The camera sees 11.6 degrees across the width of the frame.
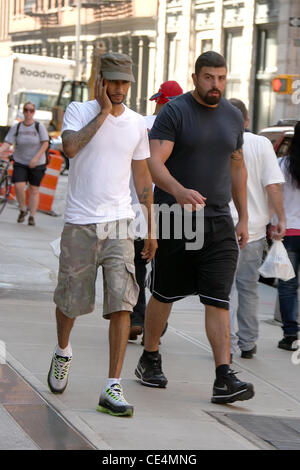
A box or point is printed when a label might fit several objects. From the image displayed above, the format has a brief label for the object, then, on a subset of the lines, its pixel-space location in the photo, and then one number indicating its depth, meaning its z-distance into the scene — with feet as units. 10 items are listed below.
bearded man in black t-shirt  27.64
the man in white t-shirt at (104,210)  25.43
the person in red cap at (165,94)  34.88
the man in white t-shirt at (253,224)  34.19
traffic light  105.42
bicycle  76.80
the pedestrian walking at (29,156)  73.34
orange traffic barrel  86.65
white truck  192.47
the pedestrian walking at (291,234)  37.38
